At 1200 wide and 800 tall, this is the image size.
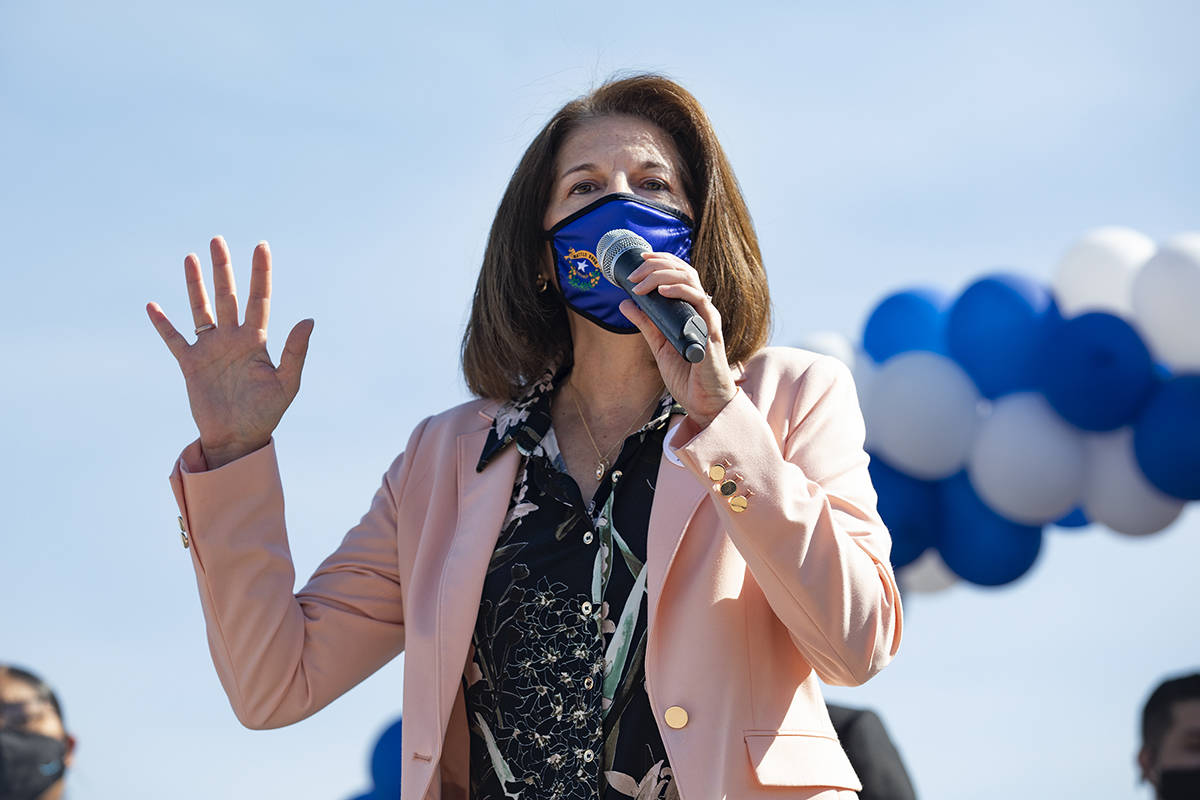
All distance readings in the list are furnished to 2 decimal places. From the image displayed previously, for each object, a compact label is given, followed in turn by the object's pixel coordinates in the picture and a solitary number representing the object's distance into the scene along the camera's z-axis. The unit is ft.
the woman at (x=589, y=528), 13.80
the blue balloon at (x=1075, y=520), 37.70
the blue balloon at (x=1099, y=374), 33.60
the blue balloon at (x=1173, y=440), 32.27
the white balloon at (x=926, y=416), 36.32
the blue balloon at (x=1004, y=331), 35.86
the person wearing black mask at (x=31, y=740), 22.86
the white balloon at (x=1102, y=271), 36.11
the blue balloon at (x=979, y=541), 36.19
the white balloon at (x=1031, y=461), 34.58
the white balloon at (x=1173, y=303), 33.14
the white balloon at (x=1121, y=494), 33.88
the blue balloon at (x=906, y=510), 37.35
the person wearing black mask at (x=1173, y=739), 28.94
